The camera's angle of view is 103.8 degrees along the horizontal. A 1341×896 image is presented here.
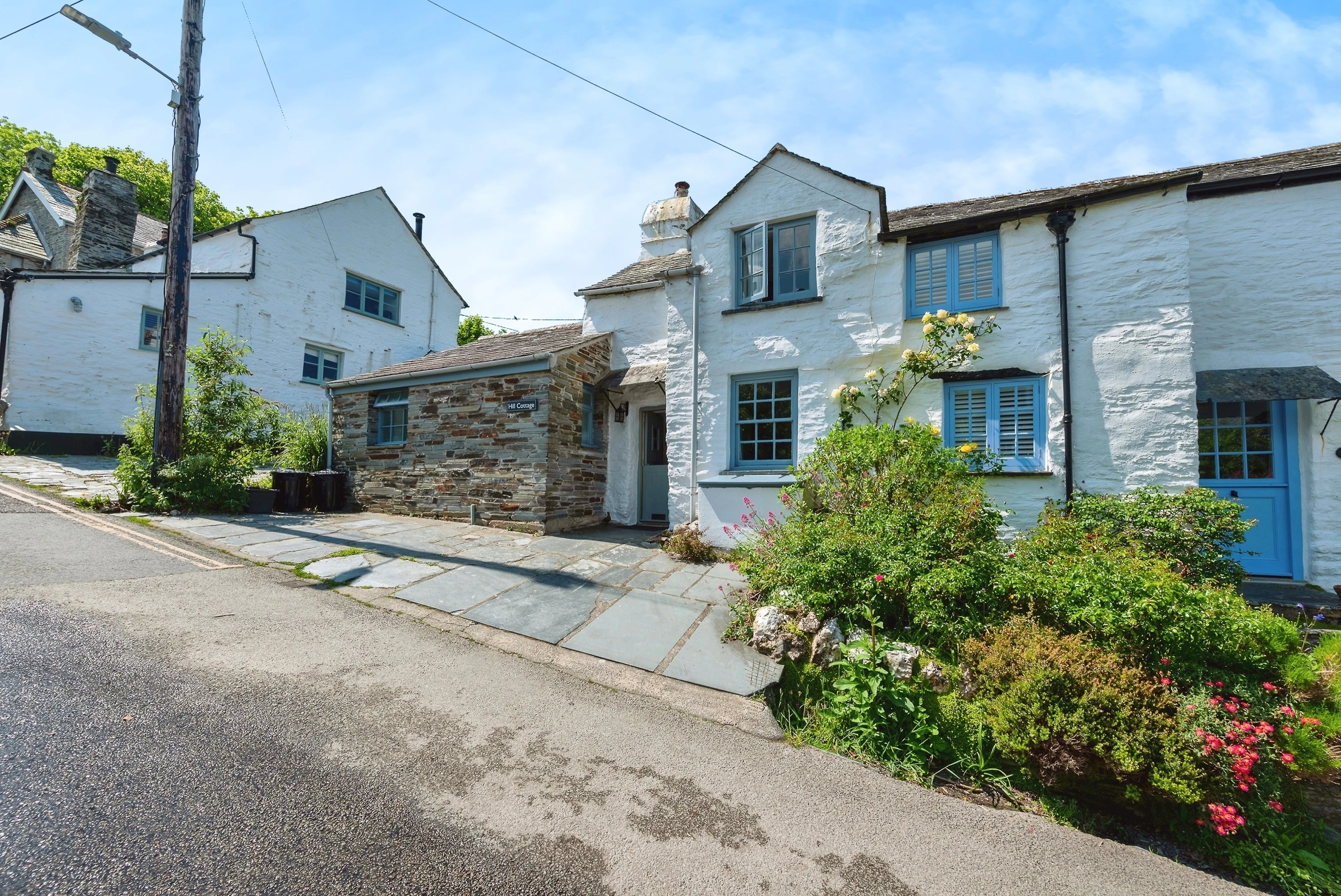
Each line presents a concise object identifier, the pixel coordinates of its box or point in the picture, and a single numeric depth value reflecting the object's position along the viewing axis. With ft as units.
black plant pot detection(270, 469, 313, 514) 33.94
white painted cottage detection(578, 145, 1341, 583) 22.30
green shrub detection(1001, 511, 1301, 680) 11.32
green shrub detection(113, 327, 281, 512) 29.04
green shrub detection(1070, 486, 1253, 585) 17.76
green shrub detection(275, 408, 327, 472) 39.81
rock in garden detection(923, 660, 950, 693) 12.73
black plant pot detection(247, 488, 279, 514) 32.19
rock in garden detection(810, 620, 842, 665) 14.05
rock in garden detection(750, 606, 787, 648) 14.92
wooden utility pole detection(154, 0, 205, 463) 29.68
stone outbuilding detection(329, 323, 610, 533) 31.37
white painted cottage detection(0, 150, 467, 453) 43.98
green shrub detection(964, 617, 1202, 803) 9.34
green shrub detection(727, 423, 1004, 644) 14.24
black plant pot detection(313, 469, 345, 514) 35.88
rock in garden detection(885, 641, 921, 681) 12.89
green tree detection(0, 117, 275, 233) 86.53
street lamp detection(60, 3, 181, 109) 24.09
